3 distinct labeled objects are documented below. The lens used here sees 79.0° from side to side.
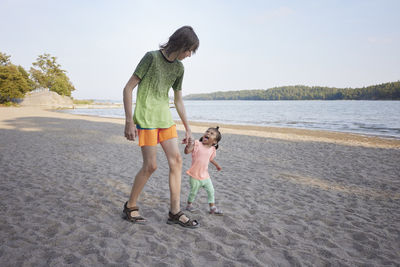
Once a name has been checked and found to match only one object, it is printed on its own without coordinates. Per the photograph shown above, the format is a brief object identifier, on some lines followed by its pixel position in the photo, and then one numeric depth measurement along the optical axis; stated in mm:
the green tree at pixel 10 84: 39125
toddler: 3150
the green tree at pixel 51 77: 63531
